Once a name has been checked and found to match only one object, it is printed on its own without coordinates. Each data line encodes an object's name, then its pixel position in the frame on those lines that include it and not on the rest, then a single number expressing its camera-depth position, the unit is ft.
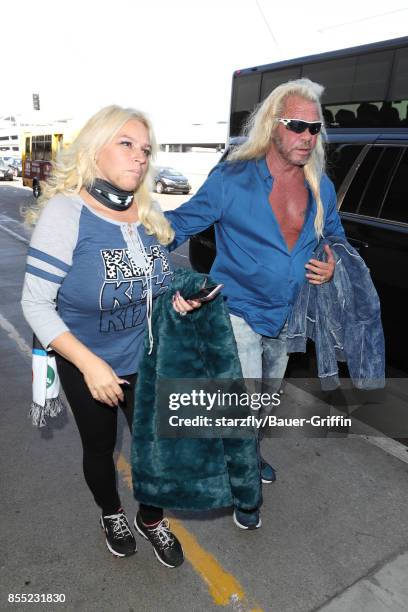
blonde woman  5.29
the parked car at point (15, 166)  113.60
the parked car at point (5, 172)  96.37
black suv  10.59
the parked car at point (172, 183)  73.20
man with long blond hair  7.16
